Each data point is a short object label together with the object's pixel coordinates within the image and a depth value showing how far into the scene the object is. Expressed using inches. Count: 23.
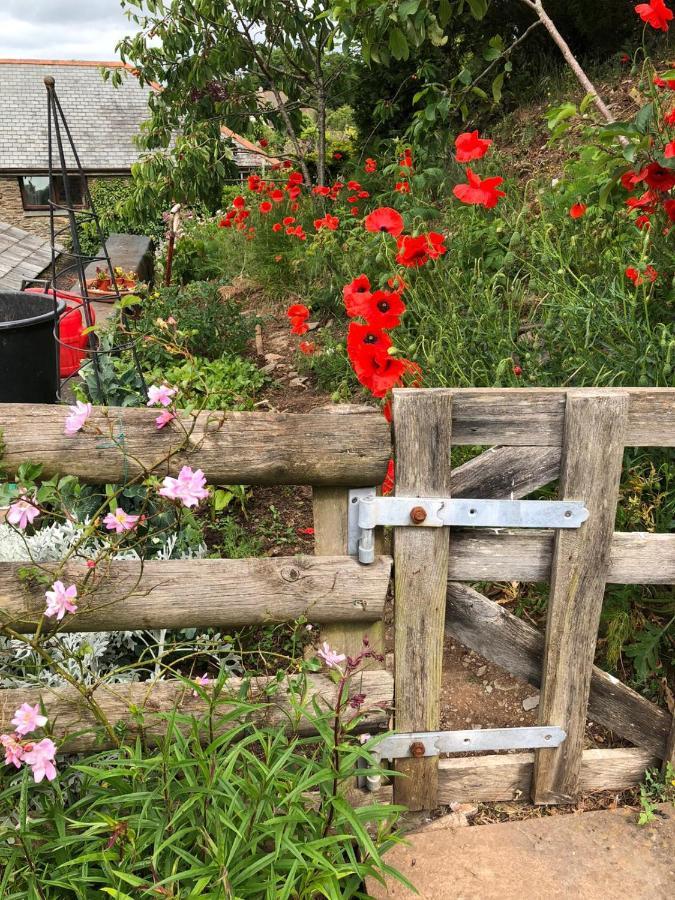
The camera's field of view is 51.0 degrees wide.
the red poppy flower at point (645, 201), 92.2
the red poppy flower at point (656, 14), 91.1
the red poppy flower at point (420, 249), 111.3
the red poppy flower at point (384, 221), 117.0
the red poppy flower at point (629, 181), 92.0
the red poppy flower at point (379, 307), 86.1
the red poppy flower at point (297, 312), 154.2
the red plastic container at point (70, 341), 216.2
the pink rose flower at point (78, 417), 61.2
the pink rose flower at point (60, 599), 57.3
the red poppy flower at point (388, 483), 102.4
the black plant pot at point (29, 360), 158.6
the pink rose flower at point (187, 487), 58.8
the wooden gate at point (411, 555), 66.1
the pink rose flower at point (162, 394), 62.3
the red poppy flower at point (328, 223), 207.0
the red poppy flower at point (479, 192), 109.5
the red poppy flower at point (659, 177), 86.9
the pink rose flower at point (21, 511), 59.1
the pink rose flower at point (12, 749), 55.4
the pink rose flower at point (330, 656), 65.2
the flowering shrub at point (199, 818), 59.1
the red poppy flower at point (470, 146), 113.0
